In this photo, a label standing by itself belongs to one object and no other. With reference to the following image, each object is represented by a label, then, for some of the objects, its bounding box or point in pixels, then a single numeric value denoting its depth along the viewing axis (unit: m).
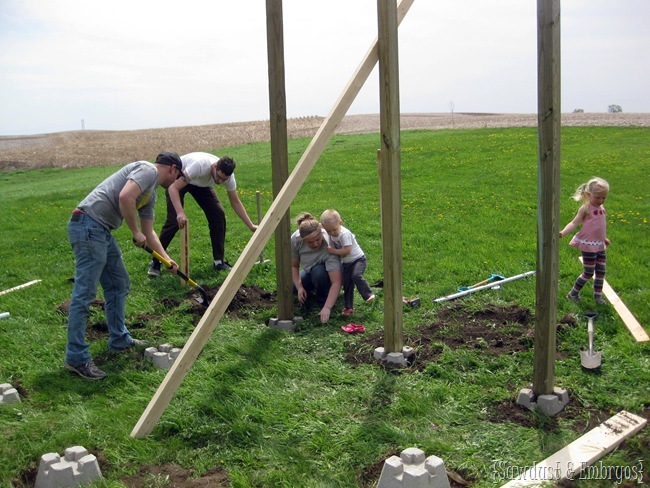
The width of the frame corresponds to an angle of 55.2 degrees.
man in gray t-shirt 5.13
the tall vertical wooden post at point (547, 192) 3.74
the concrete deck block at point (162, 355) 5.26
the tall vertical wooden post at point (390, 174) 4.62
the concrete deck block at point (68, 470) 3.55
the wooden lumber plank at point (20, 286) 7.70
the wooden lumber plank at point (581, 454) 3.41
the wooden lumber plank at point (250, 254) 4.07
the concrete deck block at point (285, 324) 5.95
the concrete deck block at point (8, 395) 4.65
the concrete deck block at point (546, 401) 4.09
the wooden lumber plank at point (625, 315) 5.18
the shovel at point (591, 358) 4.66
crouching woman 6.35
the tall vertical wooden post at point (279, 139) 5.62
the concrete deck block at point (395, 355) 4.94
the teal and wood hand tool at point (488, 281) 6.72
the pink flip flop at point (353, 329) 5.74
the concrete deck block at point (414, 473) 3.24
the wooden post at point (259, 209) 7.49
